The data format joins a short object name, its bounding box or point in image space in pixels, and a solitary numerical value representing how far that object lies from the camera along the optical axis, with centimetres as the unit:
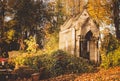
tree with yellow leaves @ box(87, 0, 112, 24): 2622
